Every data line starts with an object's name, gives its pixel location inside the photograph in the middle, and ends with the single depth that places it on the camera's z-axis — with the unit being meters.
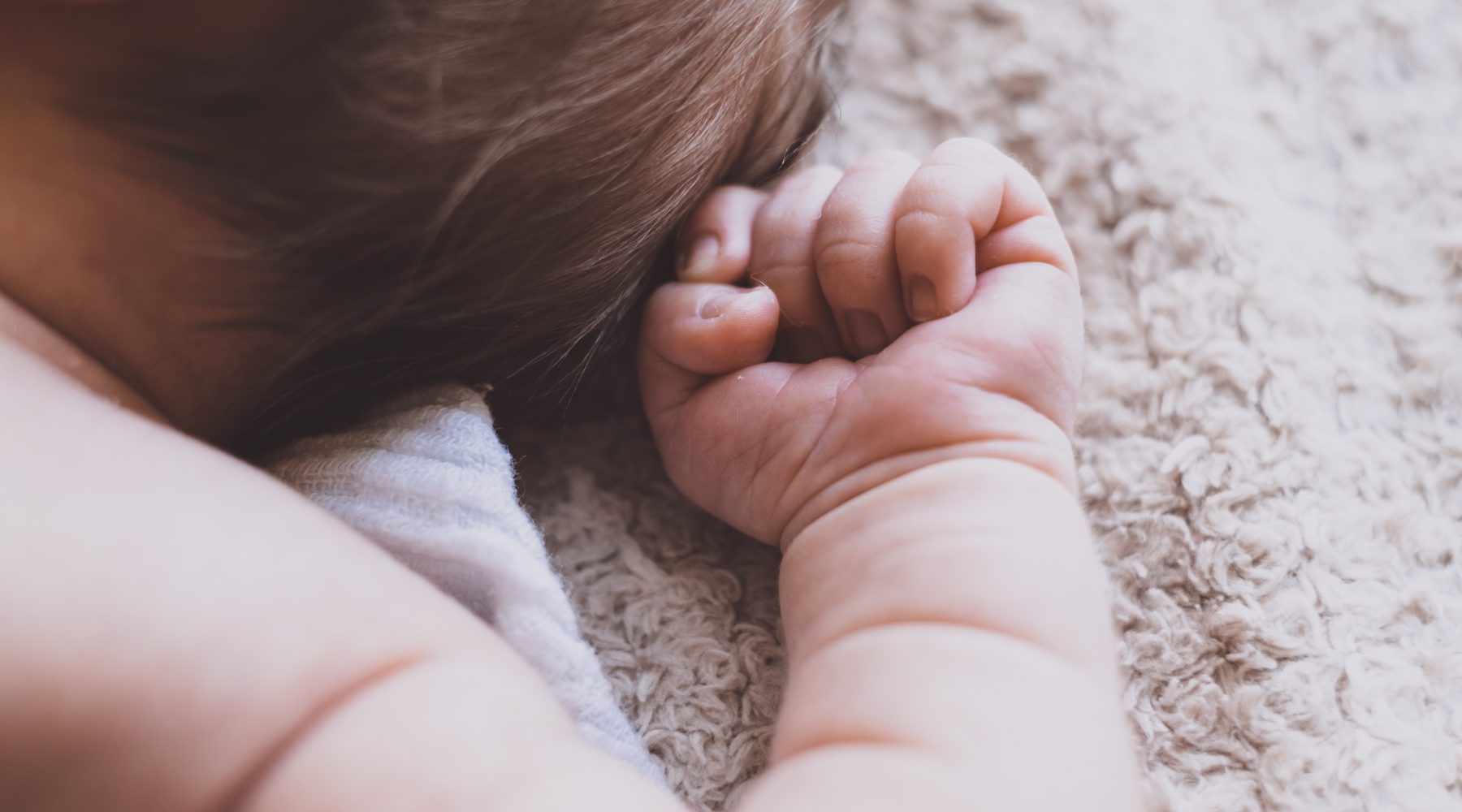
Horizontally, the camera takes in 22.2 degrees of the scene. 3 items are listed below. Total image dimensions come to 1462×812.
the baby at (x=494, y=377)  0.39
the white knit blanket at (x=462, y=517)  0.42
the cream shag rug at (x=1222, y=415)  0.42
